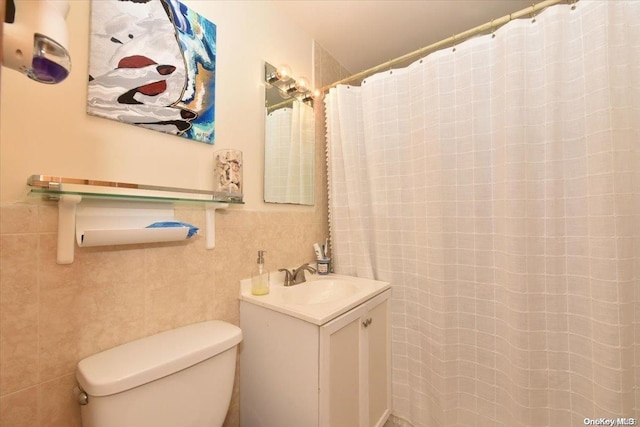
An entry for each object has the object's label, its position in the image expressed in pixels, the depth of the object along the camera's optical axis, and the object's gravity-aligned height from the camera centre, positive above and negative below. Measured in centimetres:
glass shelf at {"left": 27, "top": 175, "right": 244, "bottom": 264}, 66 +2
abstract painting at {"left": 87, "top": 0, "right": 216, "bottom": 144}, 78 +52
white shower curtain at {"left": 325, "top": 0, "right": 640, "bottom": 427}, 87 -1
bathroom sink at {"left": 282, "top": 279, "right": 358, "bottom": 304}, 125 -37
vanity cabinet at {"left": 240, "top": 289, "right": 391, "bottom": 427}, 88 -58
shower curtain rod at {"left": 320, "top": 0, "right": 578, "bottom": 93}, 99 +82
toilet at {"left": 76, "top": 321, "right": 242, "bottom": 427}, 63 -44
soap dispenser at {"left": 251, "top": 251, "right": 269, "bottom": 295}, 111 -28
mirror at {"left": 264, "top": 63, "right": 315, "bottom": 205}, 131 +43
